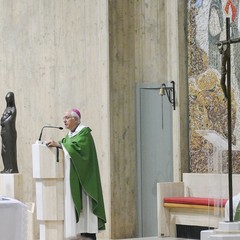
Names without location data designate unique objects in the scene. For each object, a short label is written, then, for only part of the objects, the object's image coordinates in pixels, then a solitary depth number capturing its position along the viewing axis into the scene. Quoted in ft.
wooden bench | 41.22
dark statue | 43.06
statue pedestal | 42.47
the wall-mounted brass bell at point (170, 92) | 44.39
